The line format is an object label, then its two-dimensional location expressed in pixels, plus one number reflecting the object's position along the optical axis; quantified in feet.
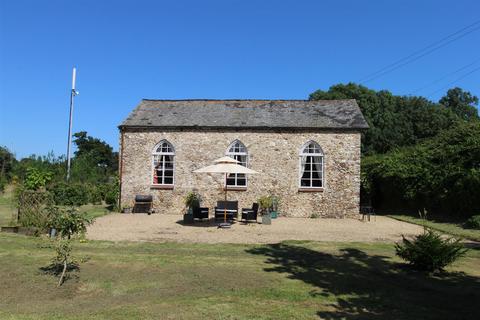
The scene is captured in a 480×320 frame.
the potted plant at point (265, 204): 55.36
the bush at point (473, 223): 43.88
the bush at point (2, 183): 87.82
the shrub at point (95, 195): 72.08
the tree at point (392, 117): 130.31
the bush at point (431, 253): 23.29
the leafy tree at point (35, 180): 41.39
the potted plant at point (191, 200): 56.39
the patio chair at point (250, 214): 46.32
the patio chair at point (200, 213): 46.16
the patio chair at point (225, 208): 46.21
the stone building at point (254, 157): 56.13
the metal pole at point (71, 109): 81.25
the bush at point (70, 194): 66.74
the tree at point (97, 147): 197.90
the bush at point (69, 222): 22.13
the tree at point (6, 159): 116.88
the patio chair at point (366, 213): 52.75
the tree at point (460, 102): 148.56
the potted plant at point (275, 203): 55.98
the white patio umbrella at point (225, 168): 43.55
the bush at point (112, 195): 63.06
